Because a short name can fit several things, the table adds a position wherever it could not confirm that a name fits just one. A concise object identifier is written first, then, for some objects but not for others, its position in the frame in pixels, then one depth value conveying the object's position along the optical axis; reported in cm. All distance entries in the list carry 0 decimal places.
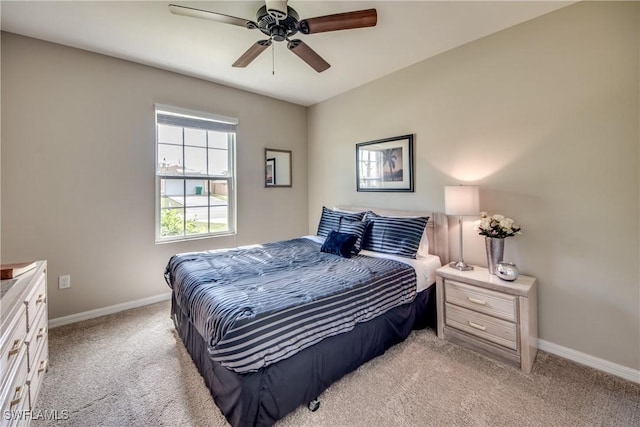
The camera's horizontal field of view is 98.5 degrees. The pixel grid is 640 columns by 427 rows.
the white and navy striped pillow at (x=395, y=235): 261
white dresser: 110
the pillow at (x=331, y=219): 314
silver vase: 223
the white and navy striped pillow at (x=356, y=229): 281
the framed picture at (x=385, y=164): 314
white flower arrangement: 219
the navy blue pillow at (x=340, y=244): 269
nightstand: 196
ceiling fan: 175
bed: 142
